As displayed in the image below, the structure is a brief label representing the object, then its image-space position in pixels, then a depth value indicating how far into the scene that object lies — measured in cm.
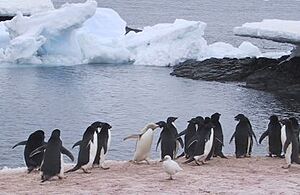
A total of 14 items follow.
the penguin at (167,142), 1476
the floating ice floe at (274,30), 3199
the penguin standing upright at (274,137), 1598
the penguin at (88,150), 1323
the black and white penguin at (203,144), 1408
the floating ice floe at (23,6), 4838
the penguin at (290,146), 1395
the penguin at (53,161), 1212
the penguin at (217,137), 1536
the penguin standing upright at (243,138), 1598
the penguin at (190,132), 1527
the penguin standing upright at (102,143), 1378
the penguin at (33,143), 1402
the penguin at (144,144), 1463
